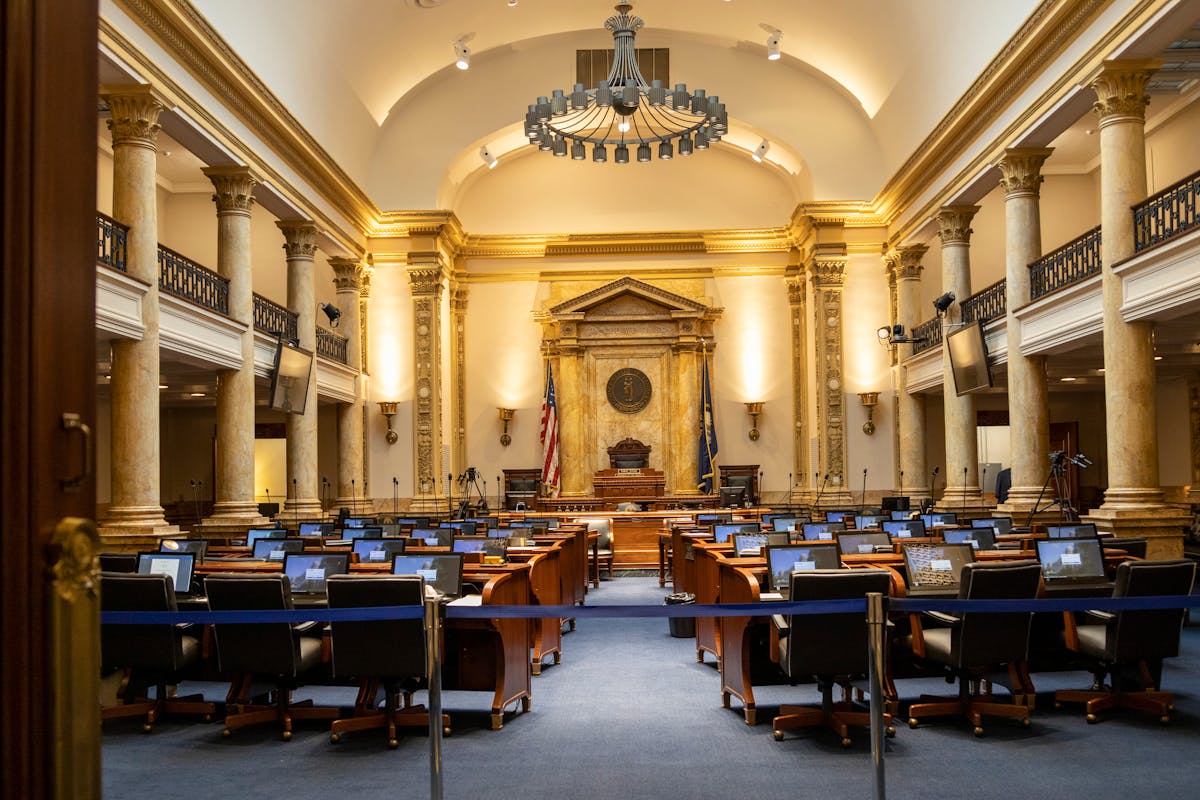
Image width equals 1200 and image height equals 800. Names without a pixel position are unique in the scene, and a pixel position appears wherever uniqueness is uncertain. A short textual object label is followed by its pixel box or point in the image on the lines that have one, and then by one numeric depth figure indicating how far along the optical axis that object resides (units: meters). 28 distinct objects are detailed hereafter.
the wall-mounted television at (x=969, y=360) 16.23
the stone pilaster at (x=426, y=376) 21.97
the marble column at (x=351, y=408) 21.28
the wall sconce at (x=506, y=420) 24.28
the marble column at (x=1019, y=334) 15.02
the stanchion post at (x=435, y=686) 4.56
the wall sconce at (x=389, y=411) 22.00
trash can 10.02
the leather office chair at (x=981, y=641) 5.98
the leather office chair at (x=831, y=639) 5.73
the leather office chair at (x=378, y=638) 5.76
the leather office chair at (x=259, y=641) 6.07
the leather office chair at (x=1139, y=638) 6.11
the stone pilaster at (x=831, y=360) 22.11
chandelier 13.72
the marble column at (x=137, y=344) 11.92
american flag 22.80
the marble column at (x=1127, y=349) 11.85
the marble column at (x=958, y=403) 17.95
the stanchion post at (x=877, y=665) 4.54
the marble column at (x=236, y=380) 15.08
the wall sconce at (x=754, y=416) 24.30
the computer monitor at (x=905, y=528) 10.98
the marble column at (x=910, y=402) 21.11
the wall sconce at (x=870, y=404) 22.17
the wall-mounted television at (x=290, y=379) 16.19
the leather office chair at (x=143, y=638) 6.20
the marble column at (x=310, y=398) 17.95
